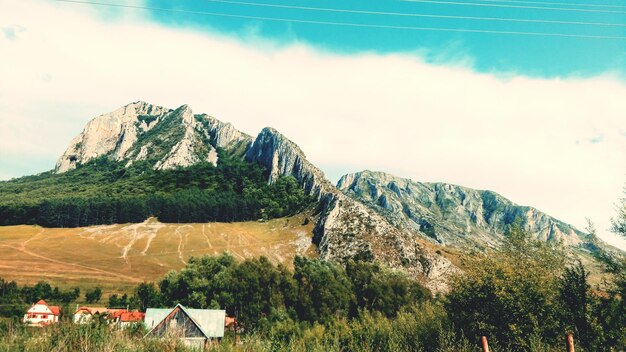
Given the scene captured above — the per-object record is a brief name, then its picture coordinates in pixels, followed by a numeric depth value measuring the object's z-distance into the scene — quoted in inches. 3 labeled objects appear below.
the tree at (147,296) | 3078.2
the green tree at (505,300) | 770.1
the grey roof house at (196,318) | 1900.8
